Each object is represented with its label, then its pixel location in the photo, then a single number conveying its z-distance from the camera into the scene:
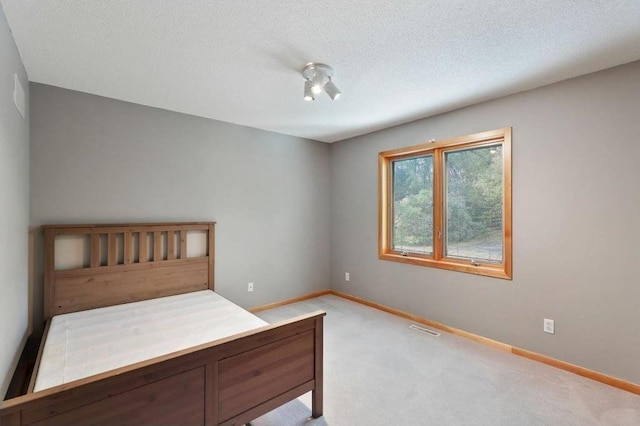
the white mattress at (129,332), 1.71
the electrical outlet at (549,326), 2.54
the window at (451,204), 2.97
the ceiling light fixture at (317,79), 2.22
